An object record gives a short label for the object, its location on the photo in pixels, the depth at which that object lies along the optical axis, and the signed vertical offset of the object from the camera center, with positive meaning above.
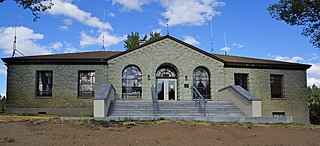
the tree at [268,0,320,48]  12.41 +4.40
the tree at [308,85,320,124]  14.66 -2.13
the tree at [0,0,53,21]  11.30 +4.40
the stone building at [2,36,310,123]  12.48 +0.20
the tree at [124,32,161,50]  26.99 +5.76
